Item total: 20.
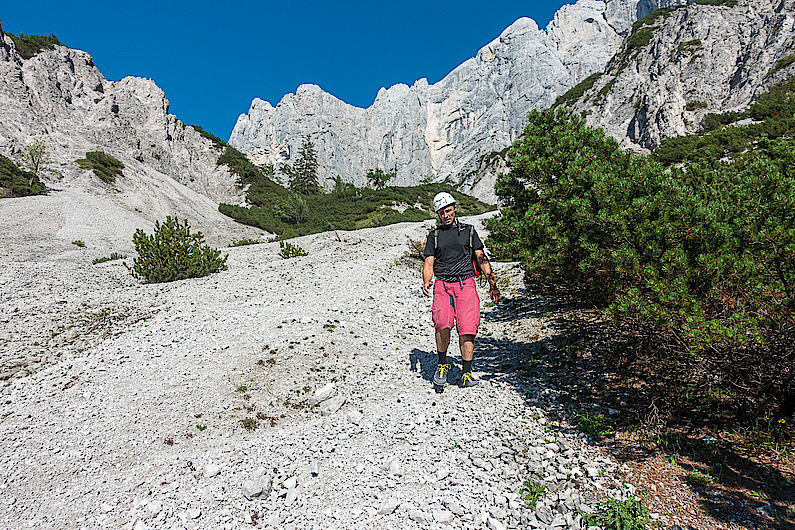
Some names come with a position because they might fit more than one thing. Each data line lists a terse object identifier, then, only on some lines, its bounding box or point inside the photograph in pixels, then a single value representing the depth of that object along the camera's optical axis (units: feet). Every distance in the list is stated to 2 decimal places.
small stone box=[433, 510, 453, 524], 10.27
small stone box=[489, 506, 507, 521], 10.17
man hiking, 17.94
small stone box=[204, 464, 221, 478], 13.08
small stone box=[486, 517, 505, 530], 9.84
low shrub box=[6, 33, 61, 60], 139.33
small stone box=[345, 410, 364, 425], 16.33
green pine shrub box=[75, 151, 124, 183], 117.15
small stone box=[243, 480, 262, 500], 11.88
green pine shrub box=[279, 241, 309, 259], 54.60
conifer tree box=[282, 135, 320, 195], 213.87
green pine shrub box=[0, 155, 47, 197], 90.58
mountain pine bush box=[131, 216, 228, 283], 41.58
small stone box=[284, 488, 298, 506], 11.55
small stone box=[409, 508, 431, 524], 10.36
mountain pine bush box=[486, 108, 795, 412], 9.87
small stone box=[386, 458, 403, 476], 12.51
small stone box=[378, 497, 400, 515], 10.83
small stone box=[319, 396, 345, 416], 17.49
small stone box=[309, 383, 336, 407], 18.33
